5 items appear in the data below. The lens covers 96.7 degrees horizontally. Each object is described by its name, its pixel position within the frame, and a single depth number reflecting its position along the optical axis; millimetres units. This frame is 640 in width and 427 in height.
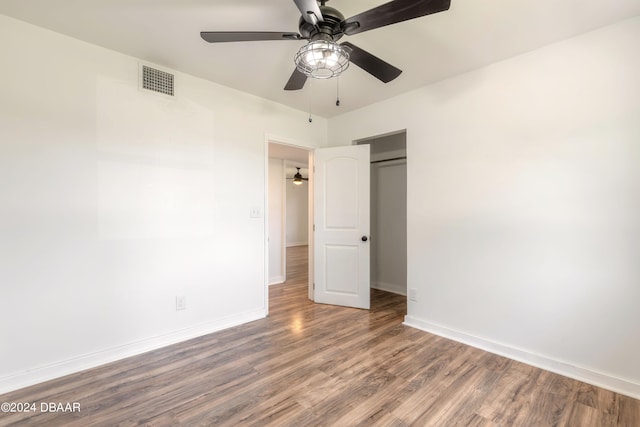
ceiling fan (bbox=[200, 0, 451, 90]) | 1399
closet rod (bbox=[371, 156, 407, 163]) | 4283
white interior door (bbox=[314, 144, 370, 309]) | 3662
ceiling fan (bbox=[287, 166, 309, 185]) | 8172
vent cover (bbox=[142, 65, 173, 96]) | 2551
